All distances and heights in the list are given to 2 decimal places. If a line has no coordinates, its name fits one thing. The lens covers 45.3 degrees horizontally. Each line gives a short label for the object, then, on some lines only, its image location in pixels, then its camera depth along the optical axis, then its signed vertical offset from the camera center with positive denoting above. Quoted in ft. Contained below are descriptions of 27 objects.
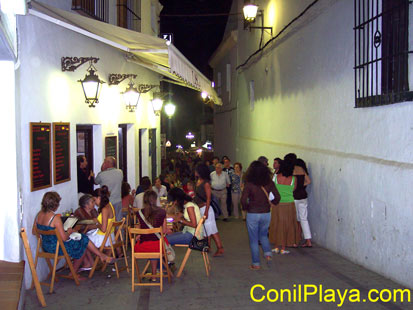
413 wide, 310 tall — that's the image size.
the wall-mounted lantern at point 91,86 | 27.89 +2.77
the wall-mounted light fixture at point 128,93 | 35.84 +3.31
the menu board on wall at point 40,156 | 22.53 -0.99
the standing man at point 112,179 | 30.60 -2.75
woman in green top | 28.99 -4.68
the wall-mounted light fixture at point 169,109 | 55.93 +2.88
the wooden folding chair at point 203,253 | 23.80 -5.95
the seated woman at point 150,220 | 22.47 -3.94
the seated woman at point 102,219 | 24.27 -4.19
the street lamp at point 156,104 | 51.08 +3.19
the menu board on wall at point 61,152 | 25.21 -0.90
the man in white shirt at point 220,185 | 42.08 -4.34
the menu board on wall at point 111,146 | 35.45 -0.83
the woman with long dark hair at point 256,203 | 24.80 -3.51
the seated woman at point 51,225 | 21.50 -3.90
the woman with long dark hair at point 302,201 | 30.14 -4.18
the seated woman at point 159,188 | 35.24 -3.88
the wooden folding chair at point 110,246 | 23.85 -5.58
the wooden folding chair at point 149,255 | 21.71 -5.37
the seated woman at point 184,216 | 25.11 -4.24
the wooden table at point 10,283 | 15.58 -5.22
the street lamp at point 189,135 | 151.02 -0.25
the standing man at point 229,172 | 43.70 -3.37
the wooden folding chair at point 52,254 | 21.26 -5.17
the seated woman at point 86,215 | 24.57 -4.06
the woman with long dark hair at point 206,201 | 27.71 -3.78
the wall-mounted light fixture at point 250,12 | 44.76 +11.07
